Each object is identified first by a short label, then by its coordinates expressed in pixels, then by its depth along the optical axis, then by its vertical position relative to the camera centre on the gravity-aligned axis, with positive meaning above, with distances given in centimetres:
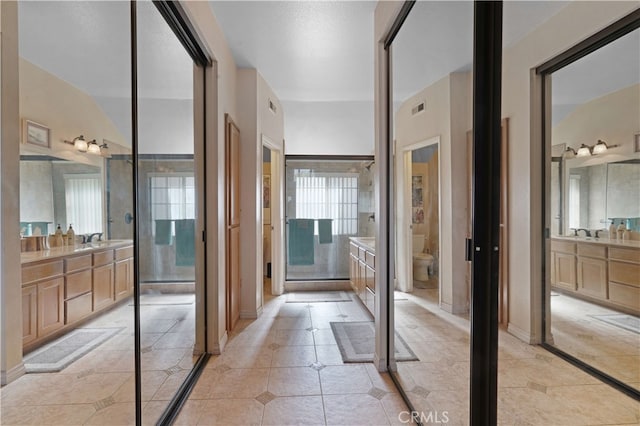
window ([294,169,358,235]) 506 +24
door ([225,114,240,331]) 289 -7
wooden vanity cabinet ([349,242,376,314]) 328 -77
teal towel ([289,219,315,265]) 502 -49
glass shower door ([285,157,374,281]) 500 +0
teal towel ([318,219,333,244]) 512 -33
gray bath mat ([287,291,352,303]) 421 -124
